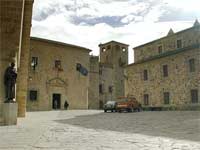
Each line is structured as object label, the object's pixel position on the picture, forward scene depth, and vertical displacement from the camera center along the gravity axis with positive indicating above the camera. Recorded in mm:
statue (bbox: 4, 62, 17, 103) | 8961 +652
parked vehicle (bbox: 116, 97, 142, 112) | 22575 -451
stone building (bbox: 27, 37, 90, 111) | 30088 +3137
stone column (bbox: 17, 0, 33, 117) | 13570 +2131
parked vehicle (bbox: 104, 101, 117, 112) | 23691 -587
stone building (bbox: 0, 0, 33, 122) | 9469 +2682
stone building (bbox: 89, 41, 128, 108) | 41250 +5000
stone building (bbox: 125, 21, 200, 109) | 24234 +2894
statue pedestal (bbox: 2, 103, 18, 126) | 8734 -501
